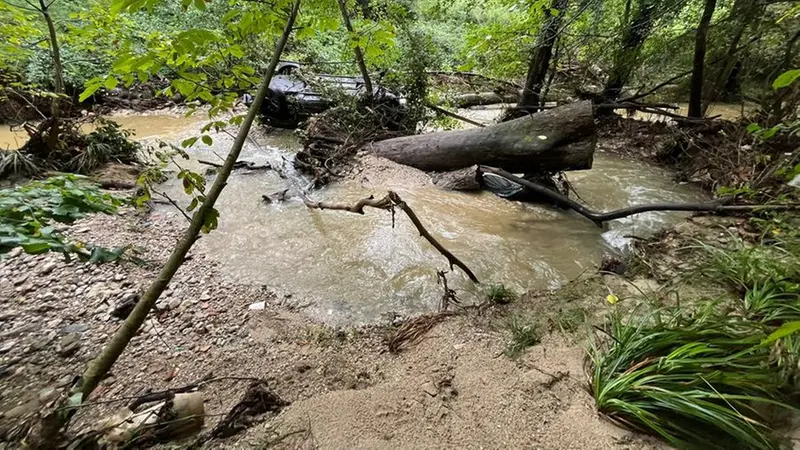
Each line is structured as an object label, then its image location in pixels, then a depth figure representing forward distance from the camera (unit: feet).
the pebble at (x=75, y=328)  8.23
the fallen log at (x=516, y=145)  14.83
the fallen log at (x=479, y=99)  33.60
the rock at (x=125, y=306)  8.84
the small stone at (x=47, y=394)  6.50
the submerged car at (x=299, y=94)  23.25
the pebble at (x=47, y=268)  9.97
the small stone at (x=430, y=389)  6.70
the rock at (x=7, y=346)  7.49
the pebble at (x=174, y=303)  9.59
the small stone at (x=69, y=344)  7.65
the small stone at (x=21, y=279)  9.54
